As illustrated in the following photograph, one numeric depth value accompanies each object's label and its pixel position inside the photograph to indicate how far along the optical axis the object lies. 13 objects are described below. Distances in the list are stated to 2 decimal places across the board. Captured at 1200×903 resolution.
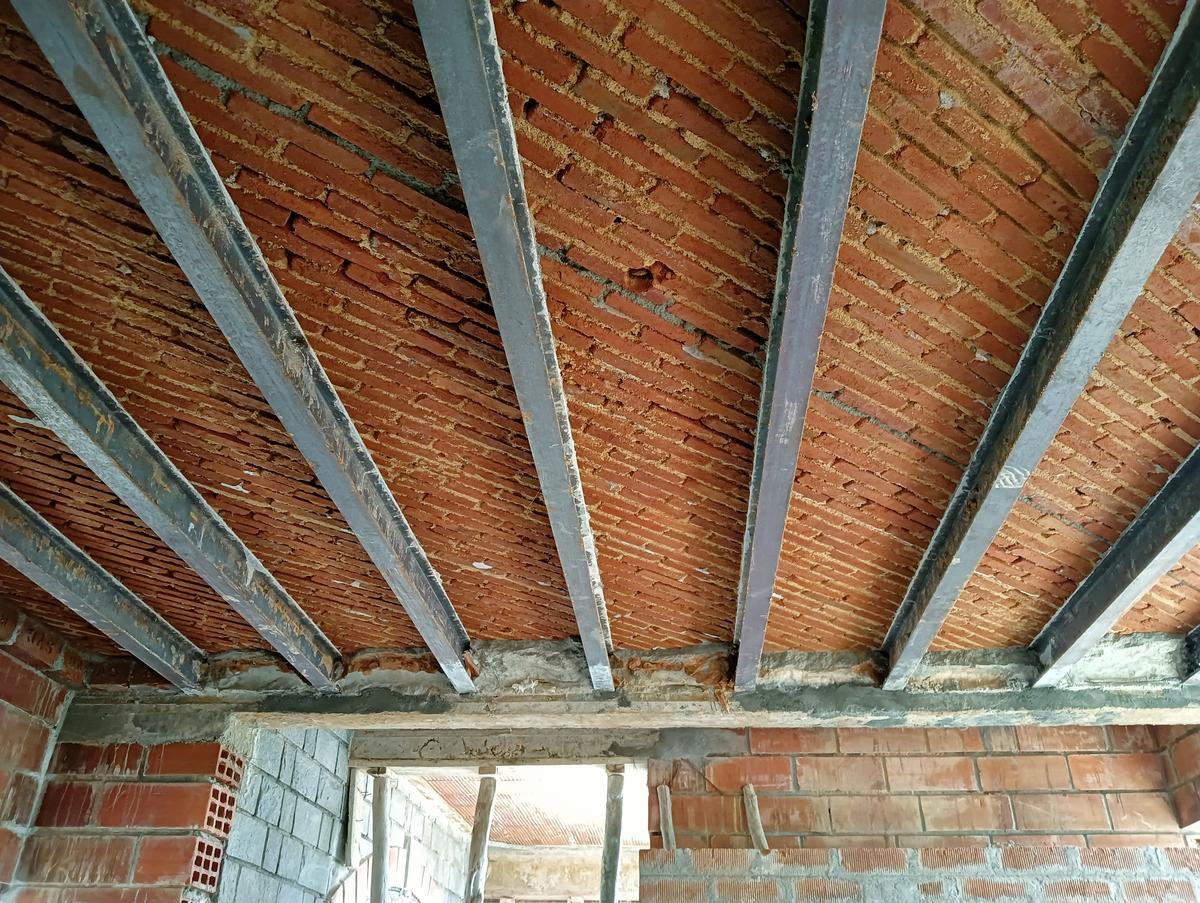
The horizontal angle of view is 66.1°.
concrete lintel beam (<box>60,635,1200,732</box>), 3.09
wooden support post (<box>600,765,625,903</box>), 3.63
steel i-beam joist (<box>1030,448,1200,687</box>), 2.18
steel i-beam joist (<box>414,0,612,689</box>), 1.25
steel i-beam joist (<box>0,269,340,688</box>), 1.88
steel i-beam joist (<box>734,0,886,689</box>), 1.19
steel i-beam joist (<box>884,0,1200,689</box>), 1.34
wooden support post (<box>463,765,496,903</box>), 3.79
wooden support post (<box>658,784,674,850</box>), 3.65
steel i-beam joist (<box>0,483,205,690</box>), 2.51
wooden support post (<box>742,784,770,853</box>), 3.56
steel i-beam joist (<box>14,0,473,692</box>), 1.30
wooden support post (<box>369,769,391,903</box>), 3.95
